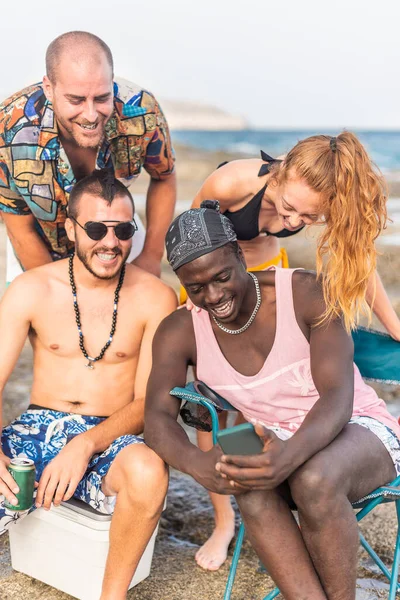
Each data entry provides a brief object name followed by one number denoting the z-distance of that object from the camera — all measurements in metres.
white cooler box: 2.94
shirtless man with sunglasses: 3.11
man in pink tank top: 2.42
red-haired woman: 2.85
